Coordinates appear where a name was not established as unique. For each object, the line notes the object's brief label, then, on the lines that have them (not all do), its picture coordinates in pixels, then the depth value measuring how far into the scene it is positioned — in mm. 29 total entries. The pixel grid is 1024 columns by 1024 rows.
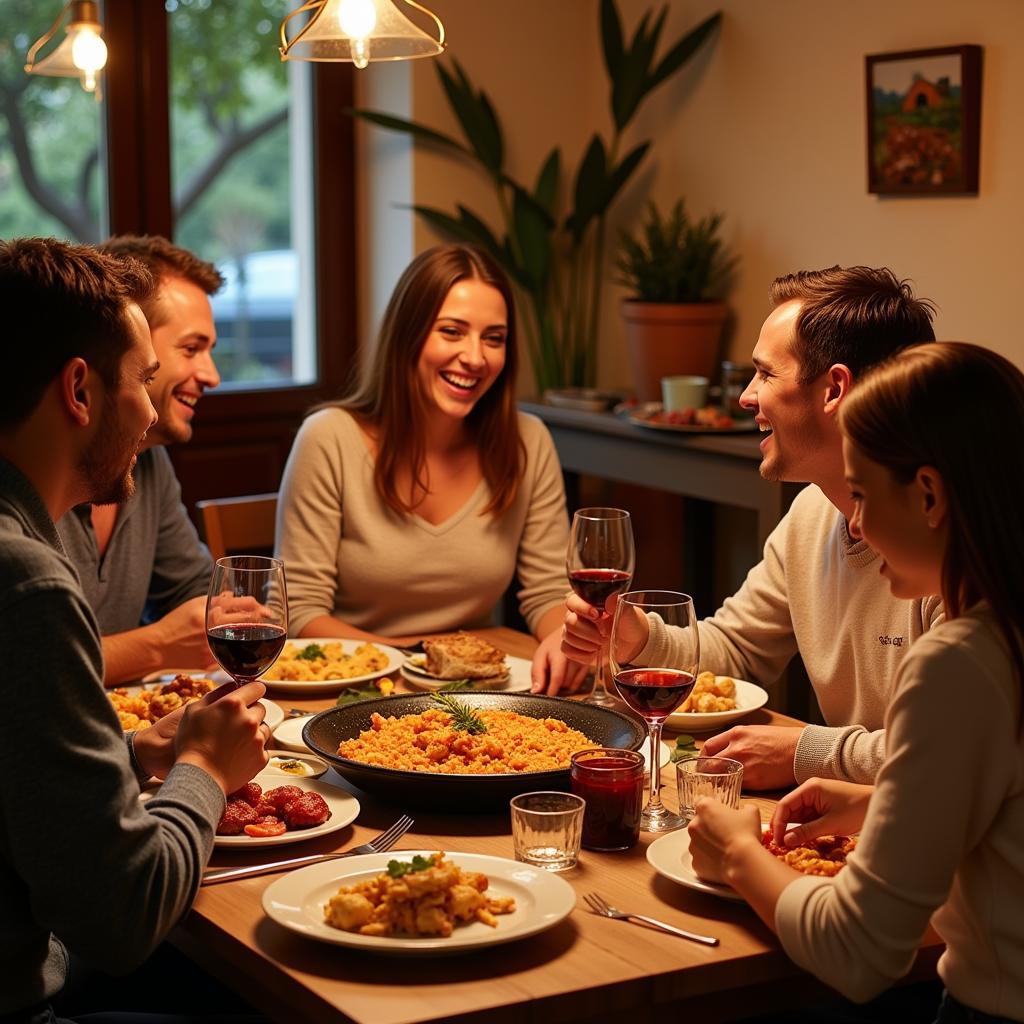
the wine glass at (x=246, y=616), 1656
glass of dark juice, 1604
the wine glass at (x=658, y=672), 1625
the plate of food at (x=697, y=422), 3584
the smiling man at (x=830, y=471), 2023
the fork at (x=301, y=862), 1525
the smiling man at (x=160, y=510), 2586
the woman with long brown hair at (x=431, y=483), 2836
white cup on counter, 3717
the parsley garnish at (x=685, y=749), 1935
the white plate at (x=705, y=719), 2023
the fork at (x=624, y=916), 1387
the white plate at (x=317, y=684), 2184
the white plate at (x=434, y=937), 1322
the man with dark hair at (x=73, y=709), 1289
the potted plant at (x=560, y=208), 4211
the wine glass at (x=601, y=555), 2006
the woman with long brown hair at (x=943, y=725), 1267
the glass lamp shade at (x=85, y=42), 2586
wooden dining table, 1278
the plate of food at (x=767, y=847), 1473
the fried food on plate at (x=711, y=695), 2061
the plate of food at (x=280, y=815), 1585
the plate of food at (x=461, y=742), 1676
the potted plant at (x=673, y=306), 4062
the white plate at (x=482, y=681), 2206
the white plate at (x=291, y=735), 1929
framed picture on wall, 3408
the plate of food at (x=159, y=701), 1985
